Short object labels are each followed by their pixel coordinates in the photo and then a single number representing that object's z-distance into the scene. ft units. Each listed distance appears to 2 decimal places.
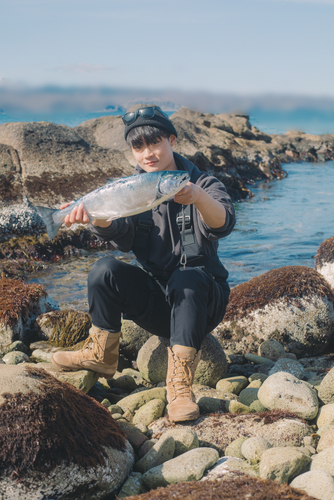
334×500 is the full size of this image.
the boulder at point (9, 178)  41.42
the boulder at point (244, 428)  10.85
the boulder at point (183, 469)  9.34
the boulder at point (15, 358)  17.00
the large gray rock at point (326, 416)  11.40
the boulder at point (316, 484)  8.04
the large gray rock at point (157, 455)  10.25
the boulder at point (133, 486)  9.45
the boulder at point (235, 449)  10.44
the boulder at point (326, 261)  24.99
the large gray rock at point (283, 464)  8.75
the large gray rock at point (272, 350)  19.31
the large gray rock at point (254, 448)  9.85
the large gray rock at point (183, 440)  10.72
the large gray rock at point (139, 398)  13.69
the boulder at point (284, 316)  20.47
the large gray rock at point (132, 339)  18.75
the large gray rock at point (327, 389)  12.98
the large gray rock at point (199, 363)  15.56
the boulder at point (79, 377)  13.96
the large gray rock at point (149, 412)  12.66
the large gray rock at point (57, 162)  44.80
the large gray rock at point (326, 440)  10.14
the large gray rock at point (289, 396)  12.00
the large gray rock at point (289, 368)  15.48
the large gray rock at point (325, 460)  8.92
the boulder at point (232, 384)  14.84
